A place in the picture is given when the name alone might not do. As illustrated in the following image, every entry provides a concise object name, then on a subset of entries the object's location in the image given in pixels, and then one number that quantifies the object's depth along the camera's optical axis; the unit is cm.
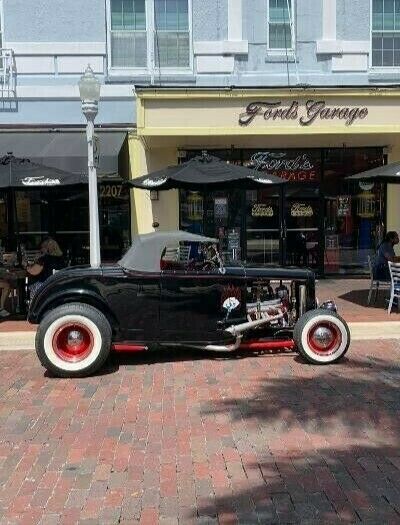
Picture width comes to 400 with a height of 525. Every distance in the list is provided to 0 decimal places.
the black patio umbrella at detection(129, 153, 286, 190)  968
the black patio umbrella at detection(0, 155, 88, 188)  920
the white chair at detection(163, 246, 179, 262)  722
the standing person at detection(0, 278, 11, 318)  941
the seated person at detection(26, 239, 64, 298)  937
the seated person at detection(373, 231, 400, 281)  1024
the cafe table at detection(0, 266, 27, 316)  909
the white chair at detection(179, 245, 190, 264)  776
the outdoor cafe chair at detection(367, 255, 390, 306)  1041
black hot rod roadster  656
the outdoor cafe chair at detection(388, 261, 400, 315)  943
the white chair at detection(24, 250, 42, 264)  1258
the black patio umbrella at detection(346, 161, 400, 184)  959
